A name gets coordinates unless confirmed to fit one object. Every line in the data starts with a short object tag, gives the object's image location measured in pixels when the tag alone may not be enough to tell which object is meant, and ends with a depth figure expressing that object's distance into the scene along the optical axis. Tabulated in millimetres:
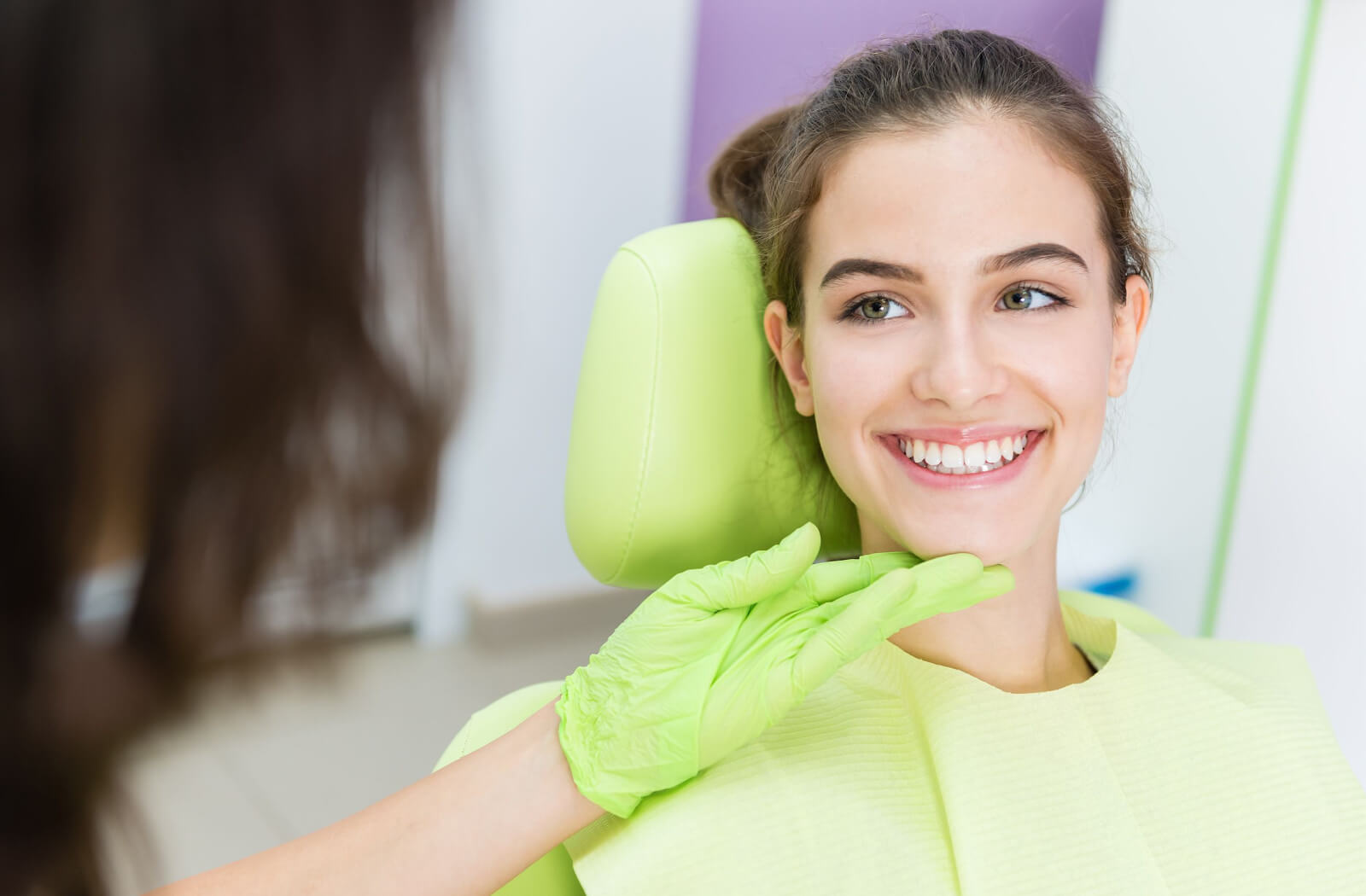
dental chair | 1144
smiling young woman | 1083
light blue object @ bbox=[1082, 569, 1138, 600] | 1942
